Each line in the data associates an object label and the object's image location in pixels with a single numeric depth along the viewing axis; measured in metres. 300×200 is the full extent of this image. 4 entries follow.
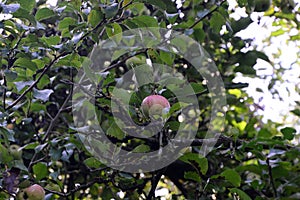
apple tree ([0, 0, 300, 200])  4.13
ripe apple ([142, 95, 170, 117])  4.01
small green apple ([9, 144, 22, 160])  4.33
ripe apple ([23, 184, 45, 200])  4.16
